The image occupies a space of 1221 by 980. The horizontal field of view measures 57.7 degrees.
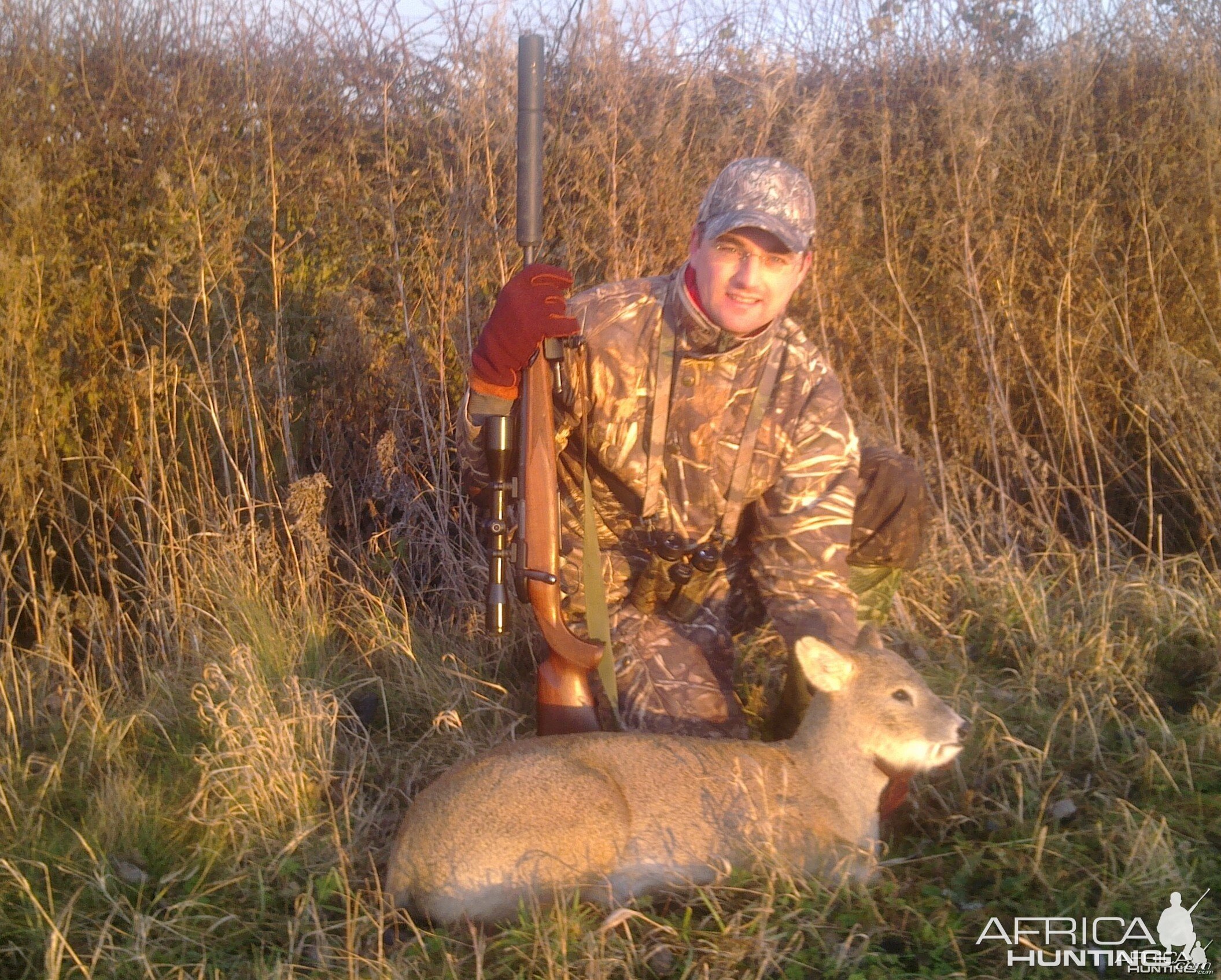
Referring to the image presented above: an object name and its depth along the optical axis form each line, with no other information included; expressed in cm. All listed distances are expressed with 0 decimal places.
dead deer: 293
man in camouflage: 394
